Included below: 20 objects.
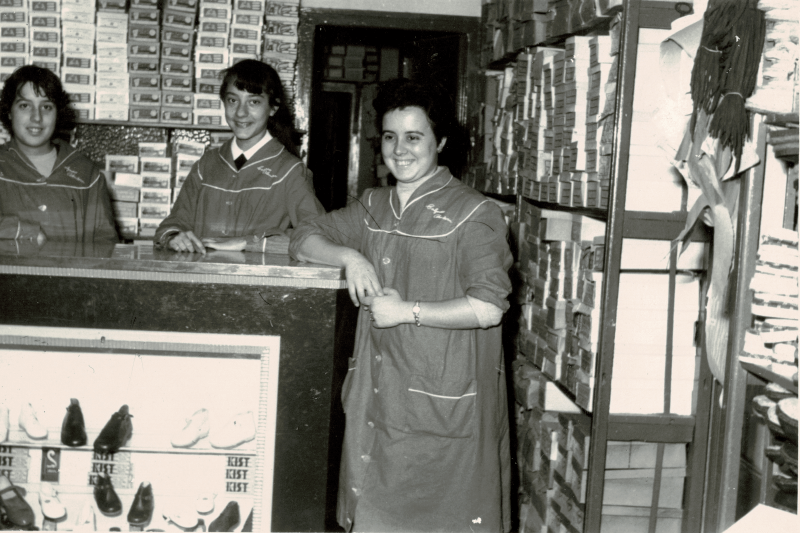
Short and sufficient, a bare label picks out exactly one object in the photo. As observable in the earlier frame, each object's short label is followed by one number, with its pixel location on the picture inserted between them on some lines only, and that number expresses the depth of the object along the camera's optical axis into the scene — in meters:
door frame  4.86
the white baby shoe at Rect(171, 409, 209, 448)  2.44
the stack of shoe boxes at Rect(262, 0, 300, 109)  4.68
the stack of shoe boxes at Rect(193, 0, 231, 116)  4.61
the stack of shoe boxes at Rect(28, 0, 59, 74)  4.50
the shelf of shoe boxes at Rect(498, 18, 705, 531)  2.74
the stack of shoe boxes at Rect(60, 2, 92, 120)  4.56
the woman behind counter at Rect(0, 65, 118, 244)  3.43
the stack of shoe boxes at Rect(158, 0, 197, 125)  4.61
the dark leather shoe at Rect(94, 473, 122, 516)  2.43
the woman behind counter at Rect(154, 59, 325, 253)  3.41
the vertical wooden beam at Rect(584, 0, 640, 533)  2.47
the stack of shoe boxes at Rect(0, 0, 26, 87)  4.49
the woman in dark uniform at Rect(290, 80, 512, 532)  2.37
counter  2.36
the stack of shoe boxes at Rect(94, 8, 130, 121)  4.58
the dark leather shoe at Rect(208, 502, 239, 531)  2.45
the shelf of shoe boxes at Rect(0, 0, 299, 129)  4.55
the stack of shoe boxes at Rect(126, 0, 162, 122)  4.57
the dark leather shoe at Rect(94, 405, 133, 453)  2.43
